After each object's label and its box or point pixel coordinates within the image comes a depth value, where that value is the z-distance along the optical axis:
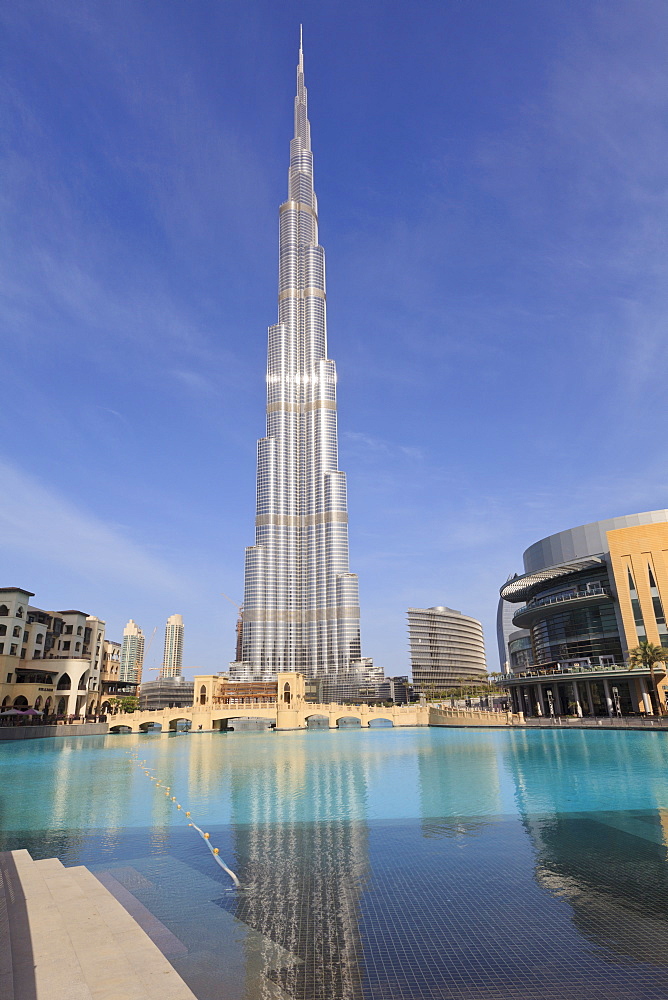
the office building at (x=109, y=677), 134.12
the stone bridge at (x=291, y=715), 119.94
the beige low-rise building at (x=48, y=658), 100.88
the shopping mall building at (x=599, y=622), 87.38
